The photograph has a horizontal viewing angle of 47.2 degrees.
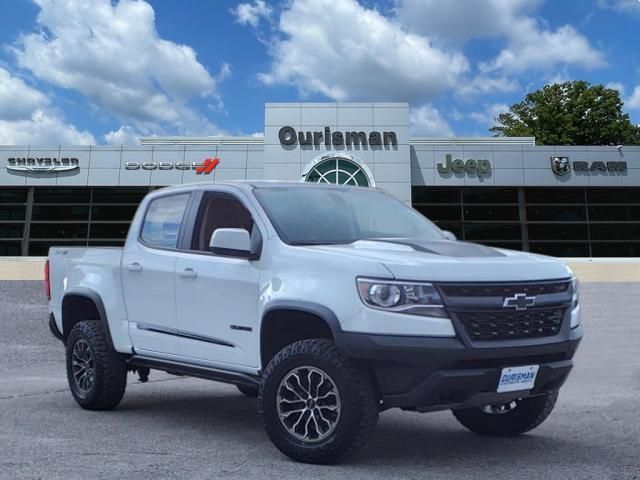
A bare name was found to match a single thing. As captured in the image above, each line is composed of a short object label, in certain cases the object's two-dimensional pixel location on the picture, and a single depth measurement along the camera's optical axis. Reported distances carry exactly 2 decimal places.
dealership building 39.91
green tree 56.62
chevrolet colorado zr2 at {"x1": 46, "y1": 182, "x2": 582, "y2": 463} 4.37
